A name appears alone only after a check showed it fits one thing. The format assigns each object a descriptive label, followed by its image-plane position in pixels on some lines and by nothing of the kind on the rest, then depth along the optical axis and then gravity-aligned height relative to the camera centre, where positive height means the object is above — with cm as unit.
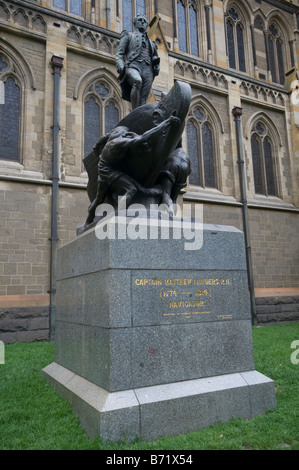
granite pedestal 320 -37
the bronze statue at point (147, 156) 417 +177
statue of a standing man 543 +369
